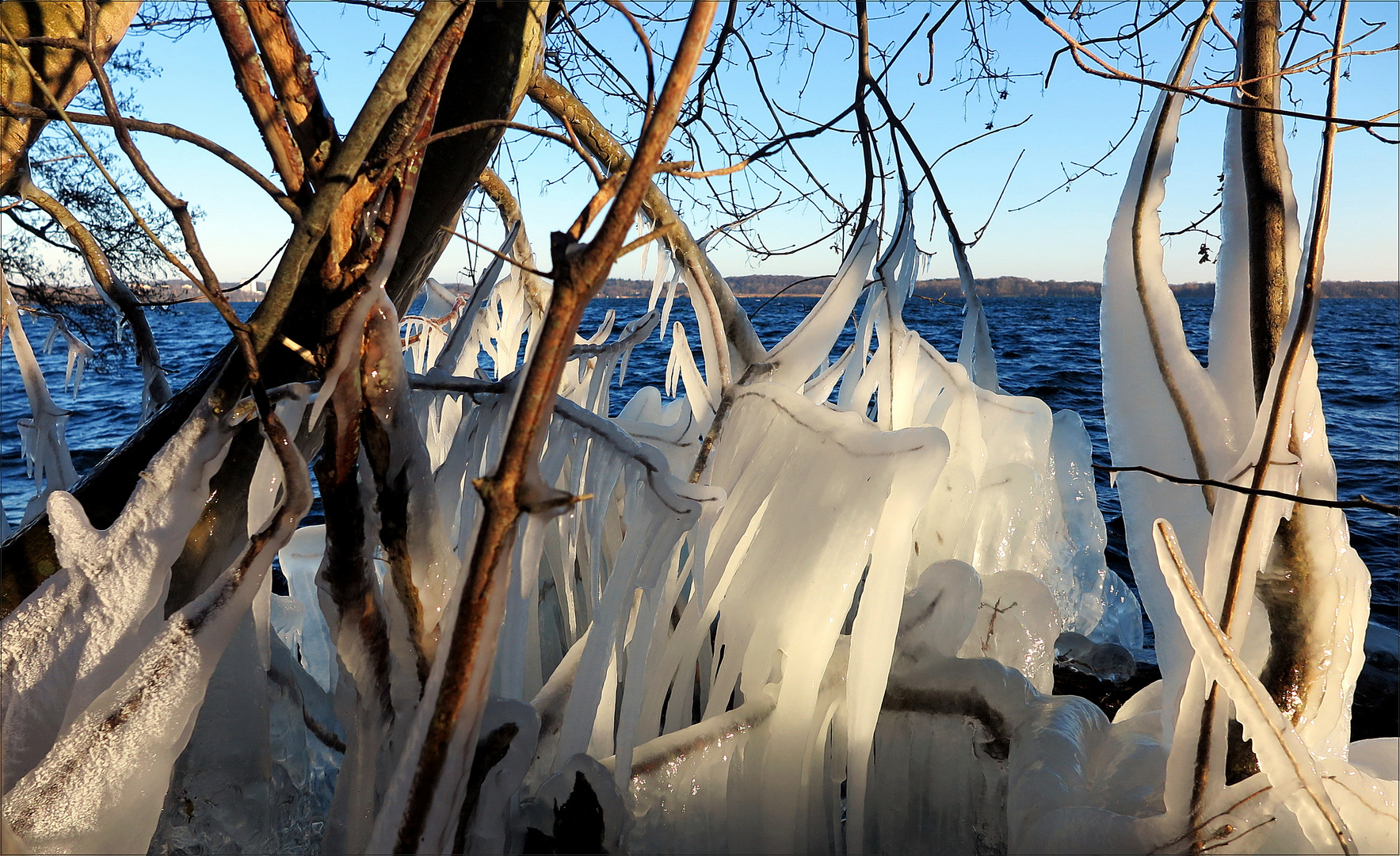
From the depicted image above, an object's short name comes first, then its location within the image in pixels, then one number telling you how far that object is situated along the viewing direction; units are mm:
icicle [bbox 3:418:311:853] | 1175
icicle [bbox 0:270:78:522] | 2768
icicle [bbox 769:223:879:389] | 2023
